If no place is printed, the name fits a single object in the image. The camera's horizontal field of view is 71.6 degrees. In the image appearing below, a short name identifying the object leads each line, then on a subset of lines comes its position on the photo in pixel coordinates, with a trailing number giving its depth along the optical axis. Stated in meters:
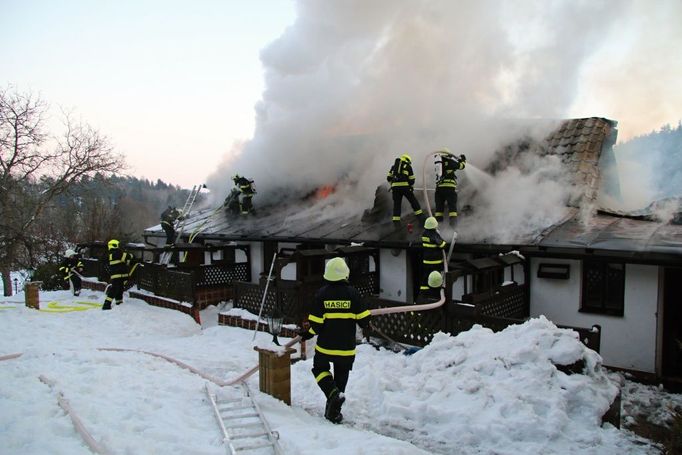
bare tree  22.27
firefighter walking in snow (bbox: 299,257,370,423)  5.50
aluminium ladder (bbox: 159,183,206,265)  16.98
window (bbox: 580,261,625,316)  8.69
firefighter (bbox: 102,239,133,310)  13.12
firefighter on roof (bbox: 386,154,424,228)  11.80
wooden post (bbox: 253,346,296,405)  5.95
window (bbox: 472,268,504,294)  8.75
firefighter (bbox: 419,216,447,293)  9.25
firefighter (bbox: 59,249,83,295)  15.78
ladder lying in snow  4.42
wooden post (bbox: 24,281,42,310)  12.95
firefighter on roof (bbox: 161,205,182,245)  16.79
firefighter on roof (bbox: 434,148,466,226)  11.26
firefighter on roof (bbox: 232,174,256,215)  17.84
